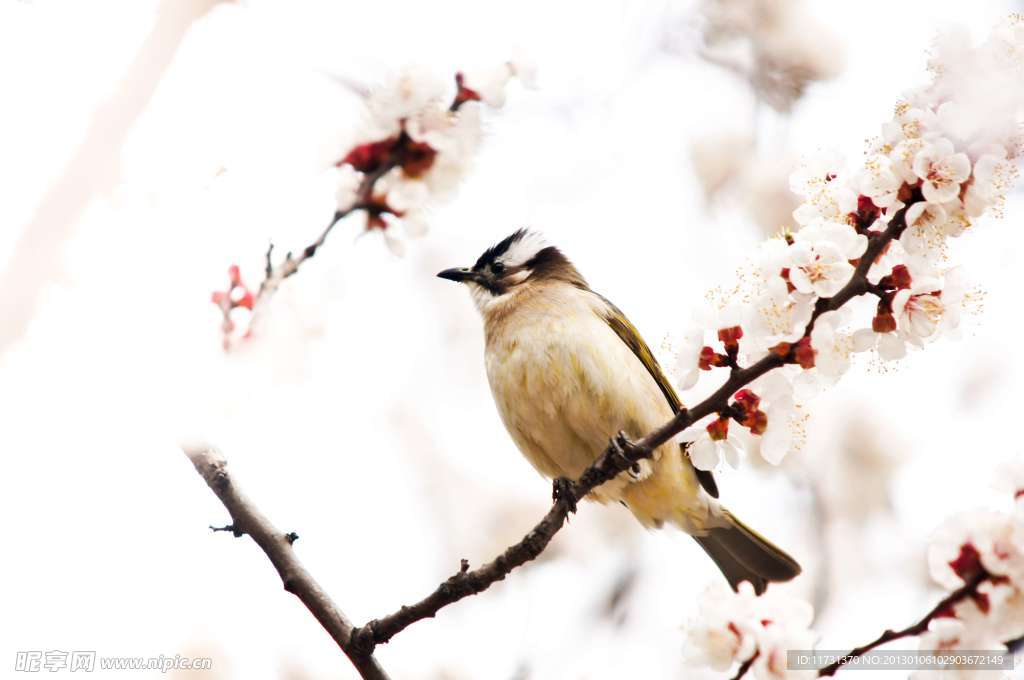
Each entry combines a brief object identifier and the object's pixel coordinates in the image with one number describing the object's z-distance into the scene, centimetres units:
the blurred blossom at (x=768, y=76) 1043
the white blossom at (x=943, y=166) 439
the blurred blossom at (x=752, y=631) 495
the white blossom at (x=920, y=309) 466
